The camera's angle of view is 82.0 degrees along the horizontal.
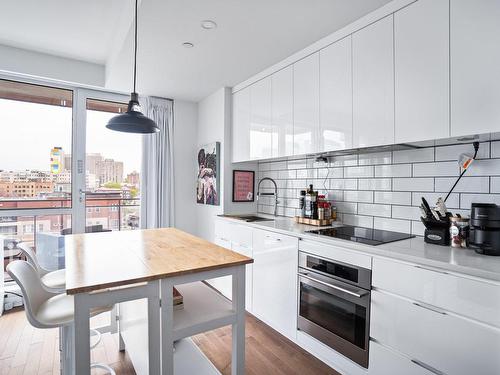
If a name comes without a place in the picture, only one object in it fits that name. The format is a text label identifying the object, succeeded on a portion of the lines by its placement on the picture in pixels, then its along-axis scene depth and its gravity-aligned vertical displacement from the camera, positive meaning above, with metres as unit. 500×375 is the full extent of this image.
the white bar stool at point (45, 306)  1.54 -0.72
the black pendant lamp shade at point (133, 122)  2.02 +0.44
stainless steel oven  1.81 -0.82
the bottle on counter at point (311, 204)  2.69 -0.17
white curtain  3.90 +0.21
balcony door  3.29 +0.20
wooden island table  1.28 -0.53
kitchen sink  3.16 -0.38
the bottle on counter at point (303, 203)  2.79 -0.17
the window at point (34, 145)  3.26 +0.45
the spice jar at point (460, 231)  1.68 -0.26
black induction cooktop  1.95 -0.36
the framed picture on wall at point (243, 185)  3.67 -0.01
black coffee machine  1.47 -0.21
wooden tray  2.59 -0.33
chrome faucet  3.47 -0.11
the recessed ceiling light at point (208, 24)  2.18 +1.23
